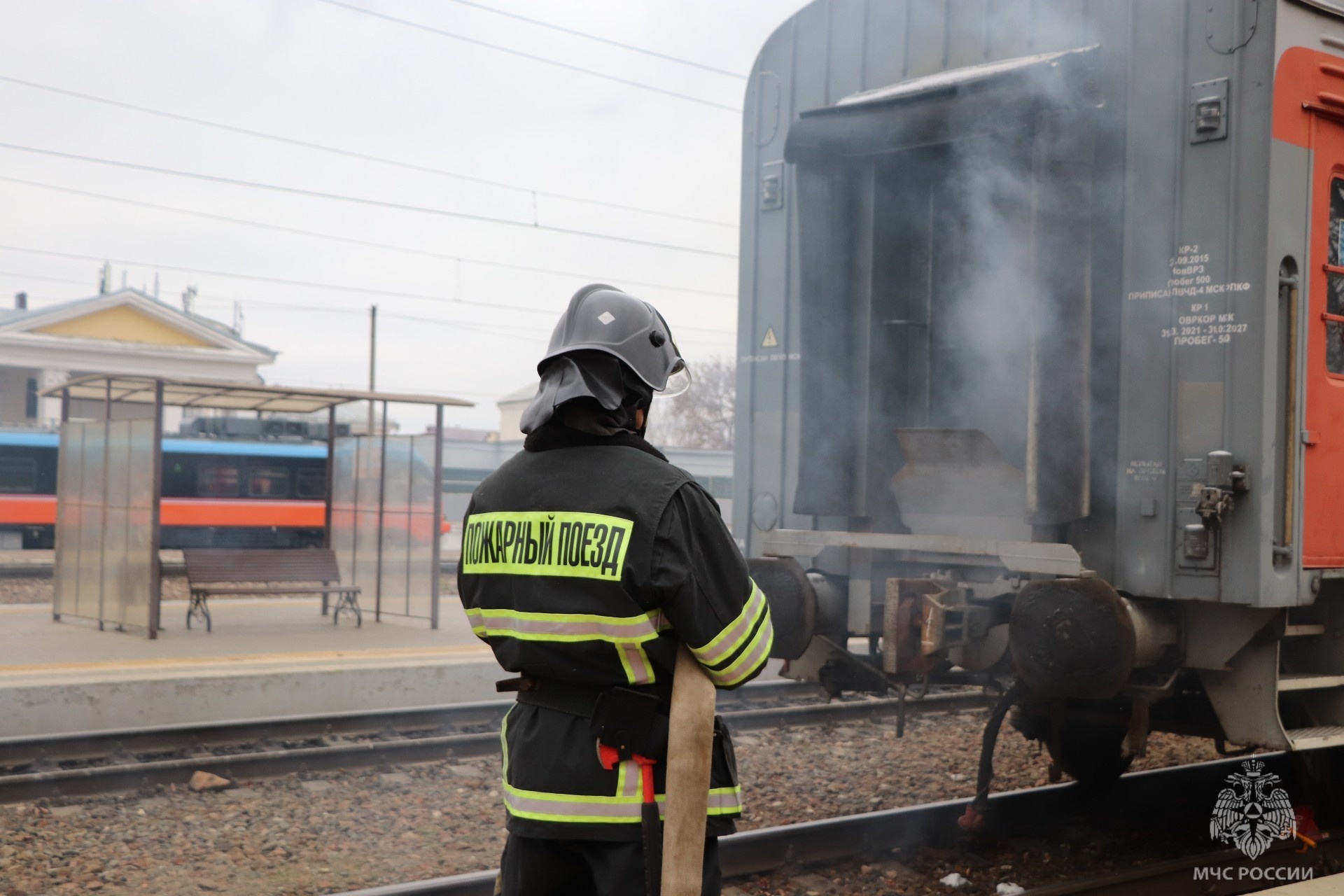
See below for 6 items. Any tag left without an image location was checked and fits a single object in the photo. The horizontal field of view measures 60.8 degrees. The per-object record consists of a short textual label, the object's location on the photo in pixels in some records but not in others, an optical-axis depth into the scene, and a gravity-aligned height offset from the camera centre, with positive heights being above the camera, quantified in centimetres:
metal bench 1269 -138
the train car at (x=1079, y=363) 439 +45
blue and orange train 2284 -95
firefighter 228 -32
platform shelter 1136 -62
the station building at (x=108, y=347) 3344 +294
